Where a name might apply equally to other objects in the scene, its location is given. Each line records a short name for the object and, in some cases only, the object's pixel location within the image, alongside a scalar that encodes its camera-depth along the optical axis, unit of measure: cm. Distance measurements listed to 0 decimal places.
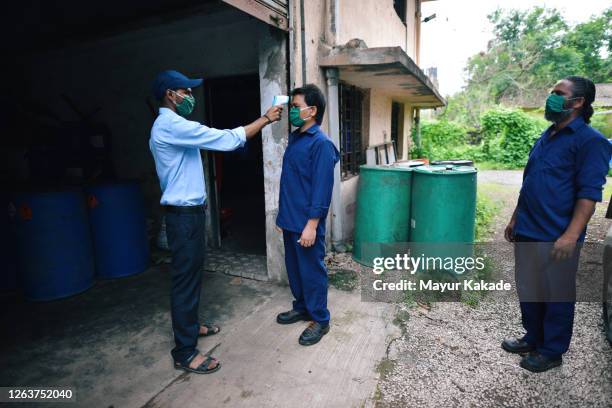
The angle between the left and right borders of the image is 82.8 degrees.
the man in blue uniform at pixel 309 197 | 260
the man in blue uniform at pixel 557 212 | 211
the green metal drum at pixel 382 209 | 409
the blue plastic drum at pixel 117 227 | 387
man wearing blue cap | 229
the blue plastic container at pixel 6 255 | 368
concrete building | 354
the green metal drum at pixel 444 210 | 375
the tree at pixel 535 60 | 2525
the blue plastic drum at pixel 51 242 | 333
